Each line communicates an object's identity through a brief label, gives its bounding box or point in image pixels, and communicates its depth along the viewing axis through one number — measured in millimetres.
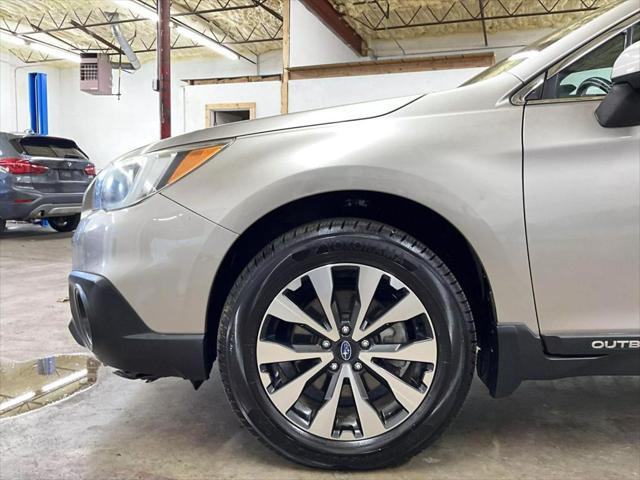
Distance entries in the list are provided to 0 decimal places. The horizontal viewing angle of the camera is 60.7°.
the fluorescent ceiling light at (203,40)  12664
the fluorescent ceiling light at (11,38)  13463
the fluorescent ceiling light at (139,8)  10125
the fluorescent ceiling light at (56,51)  14412
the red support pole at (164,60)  5645
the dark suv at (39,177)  7055
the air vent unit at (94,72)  10805
